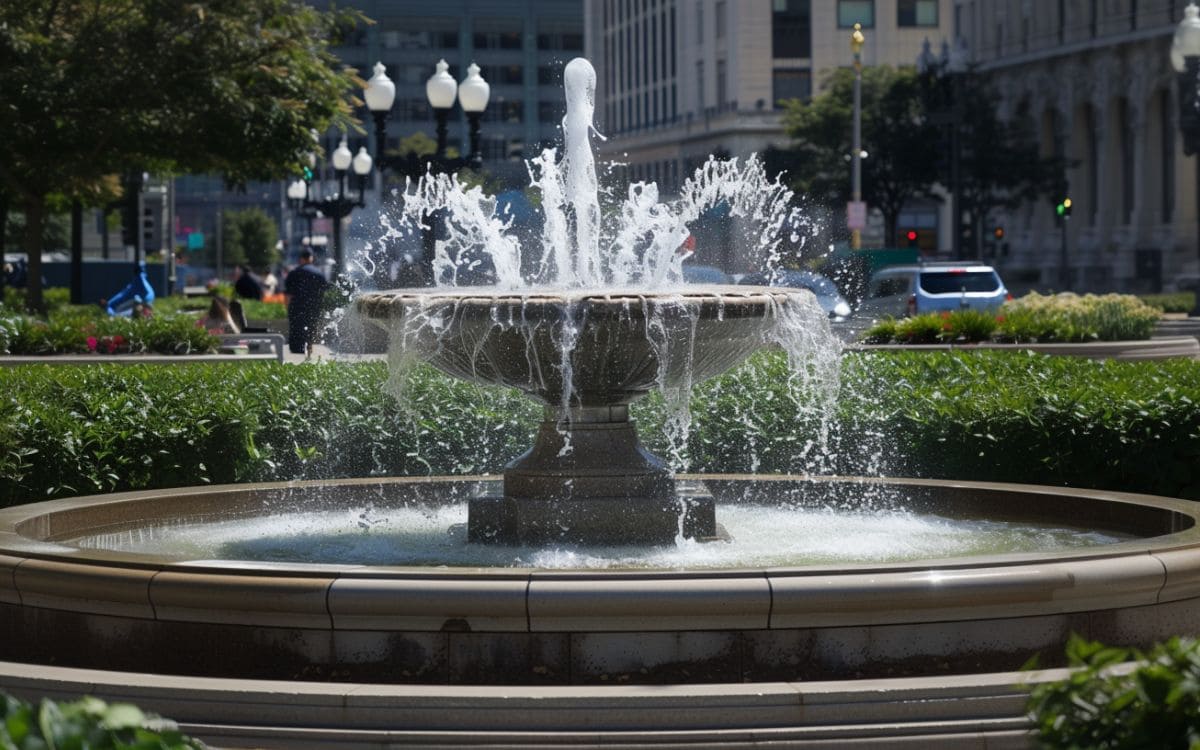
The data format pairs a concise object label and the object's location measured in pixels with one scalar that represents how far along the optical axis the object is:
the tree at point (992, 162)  68.69
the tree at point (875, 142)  72.50
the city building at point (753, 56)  98.06
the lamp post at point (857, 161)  53.84
